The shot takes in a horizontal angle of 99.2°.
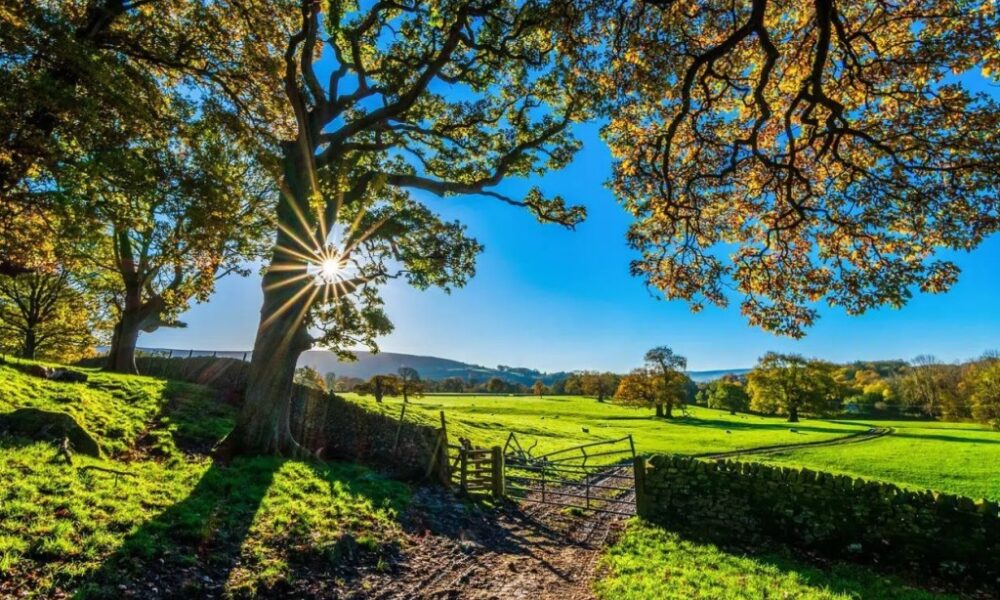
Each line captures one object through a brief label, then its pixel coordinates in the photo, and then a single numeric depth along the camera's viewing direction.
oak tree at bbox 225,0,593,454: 12.68
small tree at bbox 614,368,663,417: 68.44
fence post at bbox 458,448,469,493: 14.44
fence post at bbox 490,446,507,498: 14.47
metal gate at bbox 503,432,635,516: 14.57
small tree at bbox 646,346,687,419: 68.06
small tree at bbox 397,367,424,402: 49.06
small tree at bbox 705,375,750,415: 93.50
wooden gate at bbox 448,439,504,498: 14.50
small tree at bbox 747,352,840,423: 67.69
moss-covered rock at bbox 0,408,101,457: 9.46
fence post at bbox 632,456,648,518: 12.97
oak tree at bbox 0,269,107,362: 30.08
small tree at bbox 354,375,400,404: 37.94
